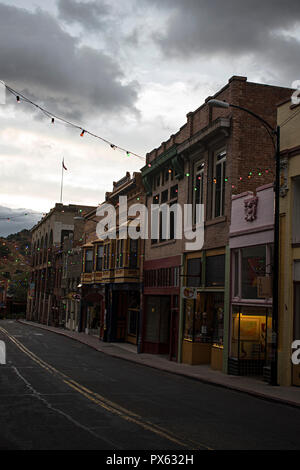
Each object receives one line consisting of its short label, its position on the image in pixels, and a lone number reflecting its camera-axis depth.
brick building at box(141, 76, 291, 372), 22.73
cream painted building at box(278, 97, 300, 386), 17.95
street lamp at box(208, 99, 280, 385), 17.27
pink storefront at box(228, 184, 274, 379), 19.94
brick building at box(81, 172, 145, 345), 36.38
